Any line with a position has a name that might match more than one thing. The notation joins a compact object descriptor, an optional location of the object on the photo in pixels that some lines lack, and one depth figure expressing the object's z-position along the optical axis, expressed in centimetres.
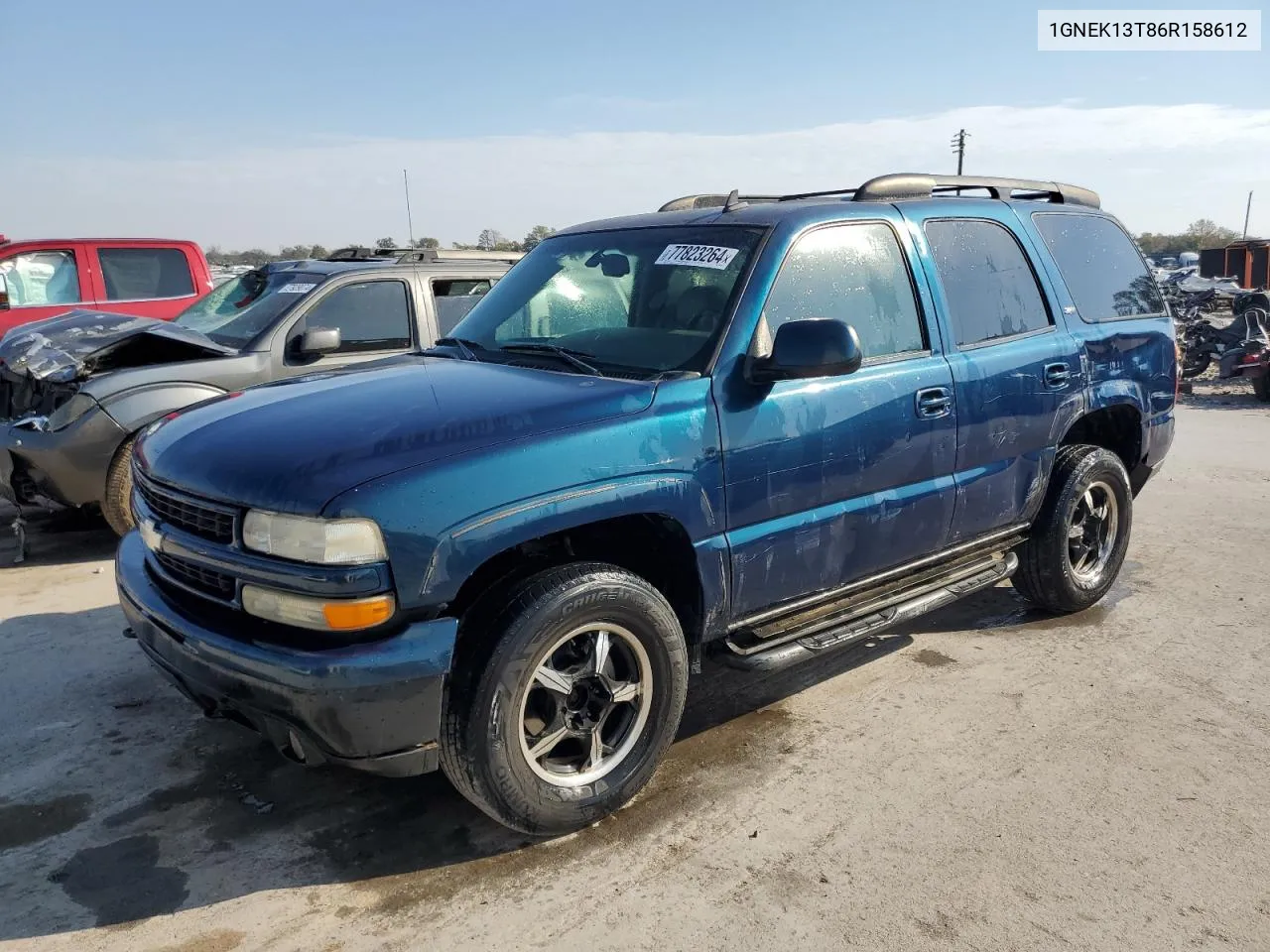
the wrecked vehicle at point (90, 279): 944
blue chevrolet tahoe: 255
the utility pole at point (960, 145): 5572
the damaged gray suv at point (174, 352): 545
